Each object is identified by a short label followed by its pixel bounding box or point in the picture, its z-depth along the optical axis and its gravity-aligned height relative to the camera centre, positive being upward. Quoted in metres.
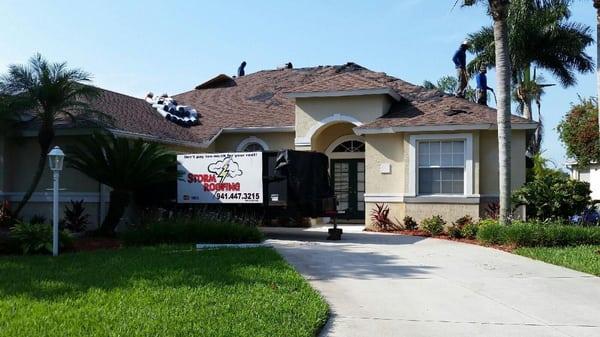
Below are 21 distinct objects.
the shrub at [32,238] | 11.57 -0.95
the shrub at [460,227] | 15.16 -0.92
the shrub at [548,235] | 12.97 -0.93
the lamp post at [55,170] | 11.17 +0.43
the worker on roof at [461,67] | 21.72 +4.83
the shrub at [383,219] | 17.50 -0.80
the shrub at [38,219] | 15.89 -0.80
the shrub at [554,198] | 14.69 -0.11
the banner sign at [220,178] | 14.88 +0.38
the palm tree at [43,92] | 14.34 +2.53
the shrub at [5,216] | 15.17 -0.67
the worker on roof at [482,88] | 20.88 +3.91
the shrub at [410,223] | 17.09 -0.89
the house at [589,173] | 30.45 +1.21
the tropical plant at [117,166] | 14.67 +0.66
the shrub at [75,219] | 15.66 -0.76
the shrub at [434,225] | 16.12 -0.91
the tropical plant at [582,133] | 30.95 +3.44
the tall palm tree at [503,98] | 14.12 +2.42
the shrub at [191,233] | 12.91 -0.94
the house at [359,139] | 16.73 +1.72
